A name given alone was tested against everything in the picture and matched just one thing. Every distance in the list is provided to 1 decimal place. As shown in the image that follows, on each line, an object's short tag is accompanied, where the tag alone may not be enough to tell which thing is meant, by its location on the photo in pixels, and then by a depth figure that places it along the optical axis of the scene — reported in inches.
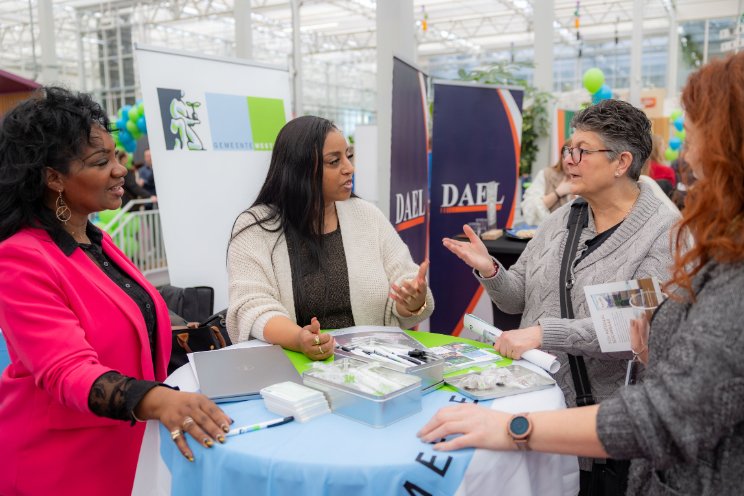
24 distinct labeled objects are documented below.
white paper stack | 52.0
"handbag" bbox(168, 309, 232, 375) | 102.9
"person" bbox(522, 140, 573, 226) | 187.9
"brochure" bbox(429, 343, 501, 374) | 65.2
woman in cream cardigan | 82.7
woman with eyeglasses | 72.4
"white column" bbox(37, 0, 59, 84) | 315.9
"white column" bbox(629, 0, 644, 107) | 413.6
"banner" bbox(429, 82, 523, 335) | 154.4
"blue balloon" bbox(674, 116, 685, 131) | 398.6
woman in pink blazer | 55.0
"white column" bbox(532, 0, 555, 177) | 313.6
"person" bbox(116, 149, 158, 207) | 284.2
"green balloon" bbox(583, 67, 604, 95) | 316.8
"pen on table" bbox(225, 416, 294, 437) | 50.1
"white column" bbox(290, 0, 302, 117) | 445.0
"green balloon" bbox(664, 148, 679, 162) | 418.5
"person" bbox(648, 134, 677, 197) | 218.6
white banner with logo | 129.2
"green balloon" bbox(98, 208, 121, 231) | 254.9
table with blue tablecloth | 44.7
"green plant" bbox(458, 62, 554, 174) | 294.7
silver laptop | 57.4
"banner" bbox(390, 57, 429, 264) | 122.1
